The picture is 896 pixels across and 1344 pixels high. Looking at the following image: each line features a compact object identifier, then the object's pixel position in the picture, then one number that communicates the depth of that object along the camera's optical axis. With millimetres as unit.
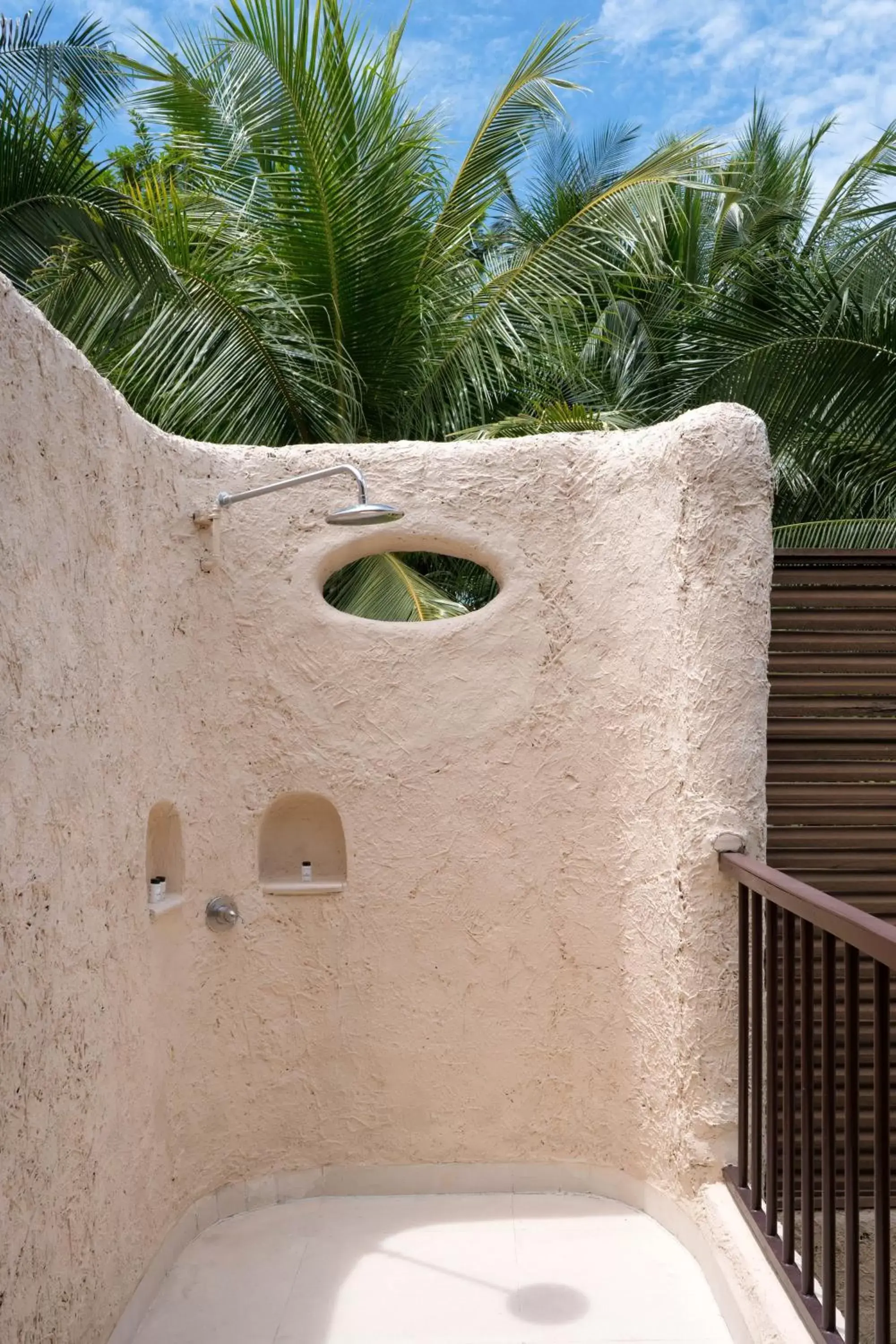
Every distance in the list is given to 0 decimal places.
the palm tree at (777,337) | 6484
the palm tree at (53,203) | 5254
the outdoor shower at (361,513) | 3232
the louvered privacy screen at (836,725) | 3984
